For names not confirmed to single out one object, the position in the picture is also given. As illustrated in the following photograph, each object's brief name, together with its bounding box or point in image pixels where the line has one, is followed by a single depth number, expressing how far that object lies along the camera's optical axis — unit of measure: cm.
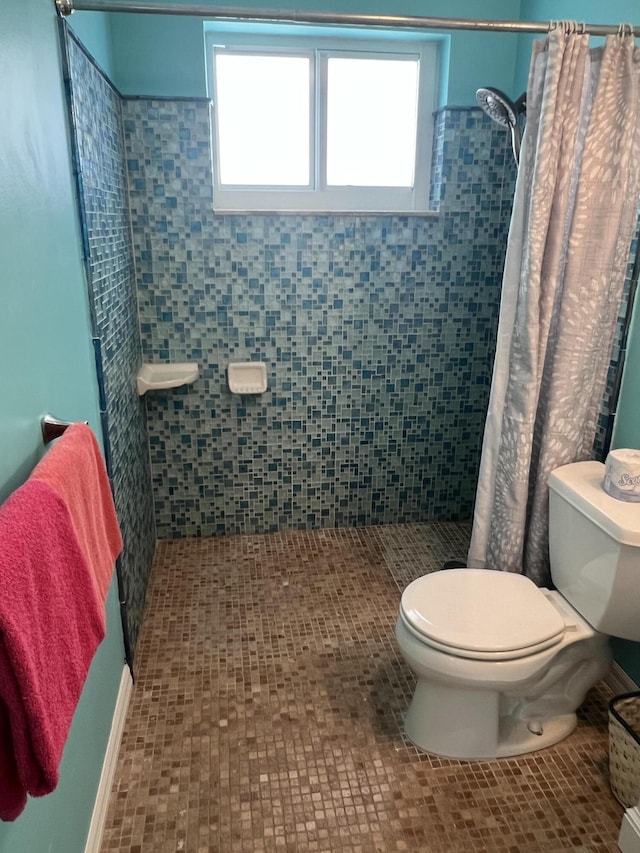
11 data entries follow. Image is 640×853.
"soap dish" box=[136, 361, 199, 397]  254
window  259
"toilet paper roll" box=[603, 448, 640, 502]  171
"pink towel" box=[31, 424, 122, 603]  107
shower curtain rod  162
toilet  163
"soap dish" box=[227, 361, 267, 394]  272
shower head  203
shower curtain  178
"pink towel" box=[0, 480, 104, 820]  80
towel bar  125
